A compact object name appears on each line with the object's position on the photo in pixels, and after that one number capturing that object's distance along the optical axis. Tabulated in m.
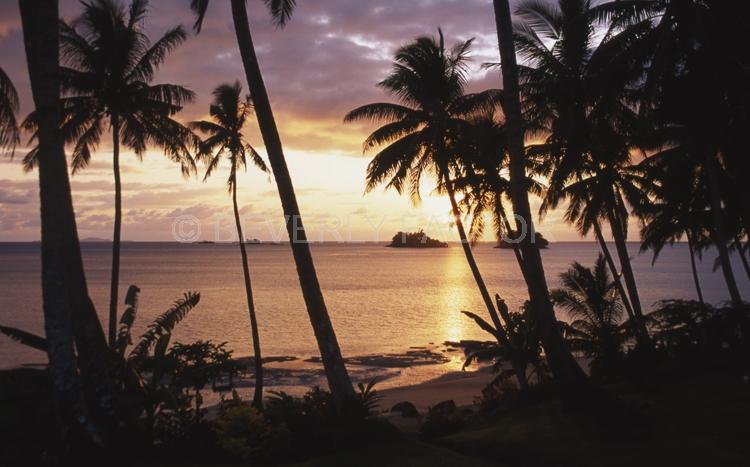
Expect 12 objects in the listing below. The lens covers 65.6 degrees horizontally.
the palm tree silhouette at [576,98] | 17.69
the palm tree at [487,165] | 19.27
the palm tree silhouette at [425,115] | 18.81
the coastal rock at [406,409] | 19.58
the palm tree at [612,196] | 17.98
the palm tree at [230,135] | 21.69
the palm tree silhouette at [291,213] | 10.33
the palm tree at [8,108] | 10.25
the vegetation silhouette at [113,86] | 17.88
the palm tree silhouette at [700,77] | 14.45
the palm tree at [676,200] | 21.09
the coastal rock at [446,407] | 16.55
